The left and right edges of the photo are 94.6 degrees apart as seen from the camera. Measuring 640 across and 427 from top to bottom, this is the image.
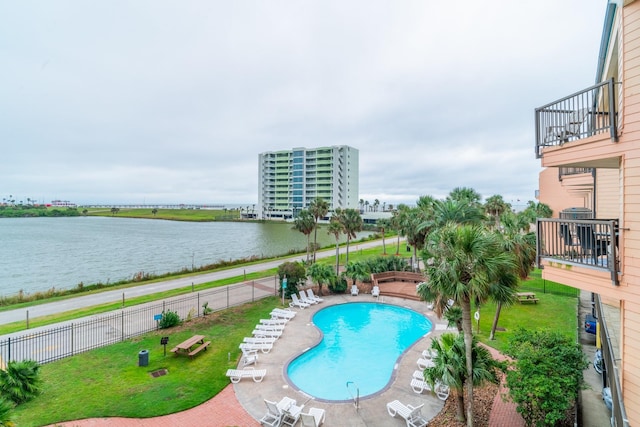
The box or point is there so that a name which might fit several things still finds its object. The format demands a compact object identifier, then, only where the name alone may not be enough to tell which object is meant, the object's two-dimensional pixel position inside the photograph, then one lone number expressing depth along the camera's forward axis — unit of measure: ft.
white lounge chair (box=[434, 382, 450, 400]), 34.09
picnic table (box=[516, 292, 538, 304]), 67.26
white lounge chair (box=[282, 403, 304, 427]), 30.19
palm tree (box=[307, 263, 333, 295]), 75.10
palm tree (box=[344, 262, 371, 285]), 80.59
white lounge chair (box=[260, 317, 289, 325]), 55.77
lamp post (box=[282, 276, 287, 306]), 67.10
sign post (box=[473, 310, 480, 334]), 52.31
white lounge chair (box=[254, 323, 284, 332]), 53.47
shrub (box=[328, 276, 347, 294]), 77.51
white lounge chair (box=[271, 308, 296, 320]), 59.93
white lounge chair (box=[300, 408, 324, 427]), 29.78
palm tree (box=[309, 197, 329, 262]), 113.60
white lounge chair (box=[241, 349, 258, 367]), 41.92
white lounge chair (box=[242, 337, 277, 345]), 47.52
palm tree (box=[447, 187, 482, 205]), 71.92
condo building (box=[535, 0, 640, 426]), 16.88
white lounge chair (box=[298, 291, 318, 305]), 70.03
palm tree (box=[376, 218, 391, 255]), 147.60
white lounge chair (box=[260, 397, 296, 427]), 30.04
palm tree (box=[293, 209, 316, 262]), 109.91
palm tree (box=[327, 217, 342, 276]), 103.29
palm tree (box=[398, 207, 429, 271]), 79.46
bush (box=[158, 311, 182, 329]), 54.03
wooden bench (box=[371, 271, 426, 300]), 79.92
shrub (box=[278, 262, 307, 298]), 71.56
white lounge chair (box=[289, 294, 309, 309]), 67.87
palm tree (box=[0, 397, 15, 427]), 18.39
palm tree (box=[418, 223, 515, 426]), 25.29
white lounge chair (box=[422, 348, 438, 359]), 41.53
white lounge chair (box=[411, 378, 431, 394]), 35.73
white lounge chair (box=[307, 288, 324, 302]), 71.79
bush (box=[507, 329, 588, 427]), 23.38
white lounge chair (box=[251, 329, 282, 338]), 50.78
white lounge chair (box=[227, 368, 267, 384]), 38.04
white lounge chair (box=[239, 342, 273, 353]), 45.27
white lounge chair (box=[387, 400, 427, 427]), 29.58
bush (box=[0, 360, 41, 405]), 31.89
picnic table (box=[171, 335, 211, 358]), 43.65
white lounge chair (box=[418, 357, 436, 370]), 40.73
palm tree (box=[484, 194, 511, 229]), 181.27
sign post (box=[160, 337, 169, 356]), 41.63
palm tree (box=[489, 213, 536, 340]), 41.65
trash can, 40.63
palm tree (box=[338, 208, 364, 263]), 100.48
